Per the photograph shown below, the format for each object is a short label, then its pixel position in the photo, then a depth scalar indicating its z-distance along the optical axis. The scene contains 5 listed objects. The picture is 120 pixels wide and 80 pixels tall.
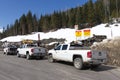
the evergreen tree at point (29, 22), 51.21
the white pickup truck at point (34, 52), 8.76
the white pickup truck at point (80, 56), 5.59
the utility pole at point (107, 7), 39.71
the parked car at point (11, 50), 12.33
